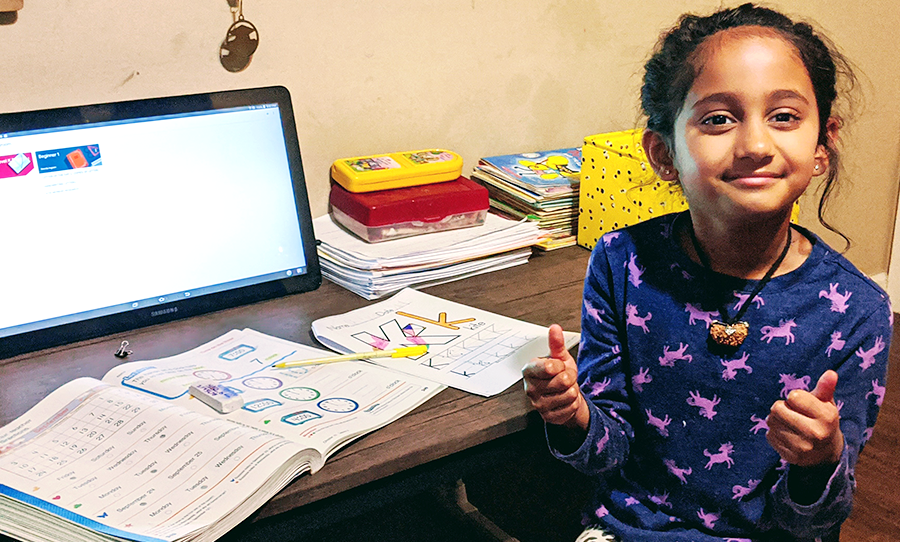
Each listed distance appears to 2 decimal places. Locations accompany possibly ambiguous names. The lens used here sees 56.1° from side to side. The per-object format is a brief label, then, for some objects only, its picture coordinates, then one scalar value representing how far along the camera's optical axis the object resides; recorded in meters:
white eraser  1.06
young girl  0.97
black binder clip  1.25
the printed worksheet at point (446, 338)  1.18
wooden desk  0.97
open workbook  0.84
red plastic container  1.52
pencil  1.19
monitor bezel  1.25
